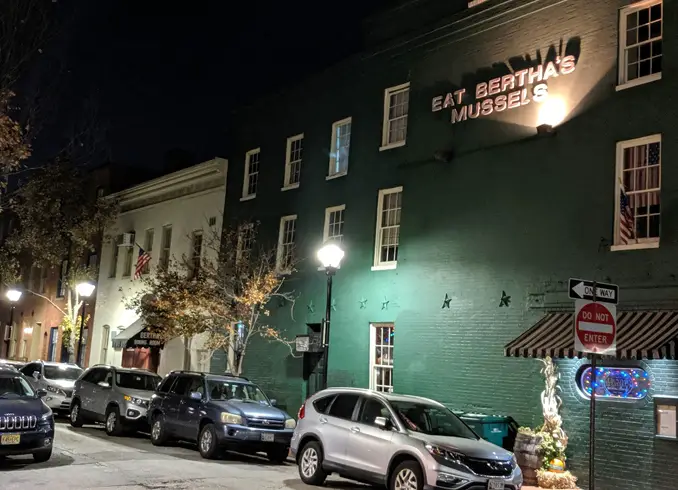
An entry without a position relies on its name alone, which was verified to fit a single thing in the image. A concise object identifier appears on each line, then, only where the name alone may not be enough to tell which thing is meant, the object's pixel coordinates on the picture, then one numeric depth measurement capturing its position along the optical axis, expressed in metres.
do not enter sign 9.55
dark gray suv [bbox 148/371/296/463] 15.27
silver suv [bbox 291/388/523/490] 10.93
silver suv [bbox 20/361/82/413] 21.95
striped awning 12.52
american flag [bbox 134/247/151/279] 29.84
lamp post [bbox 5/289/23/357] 32.94
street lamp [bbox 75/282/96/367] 25.82
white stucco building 27.44
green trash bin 15.00
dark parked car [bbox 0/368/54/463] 12.46
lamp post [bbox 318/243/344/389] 17.09
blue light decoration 13.73
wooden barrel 14.16
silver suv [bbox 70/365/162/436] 18.69
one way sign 9.70
